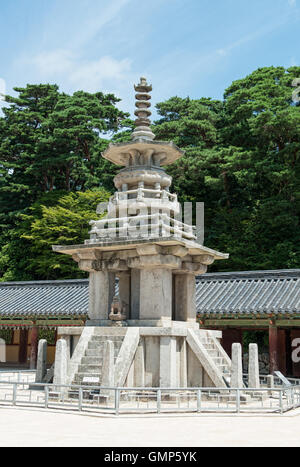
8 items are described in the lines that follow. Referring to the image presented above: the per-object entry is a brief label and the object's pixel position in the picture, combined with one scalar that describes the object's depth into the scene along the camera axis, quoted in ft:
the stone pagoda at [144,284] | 44.98
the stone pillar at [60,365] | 43.52
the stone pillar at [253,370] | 46.16
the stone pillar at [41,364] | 50.37
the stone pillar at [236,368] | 43.34
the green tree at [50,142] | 143.43
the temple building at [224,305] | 73.00
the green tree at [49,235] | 123.24
